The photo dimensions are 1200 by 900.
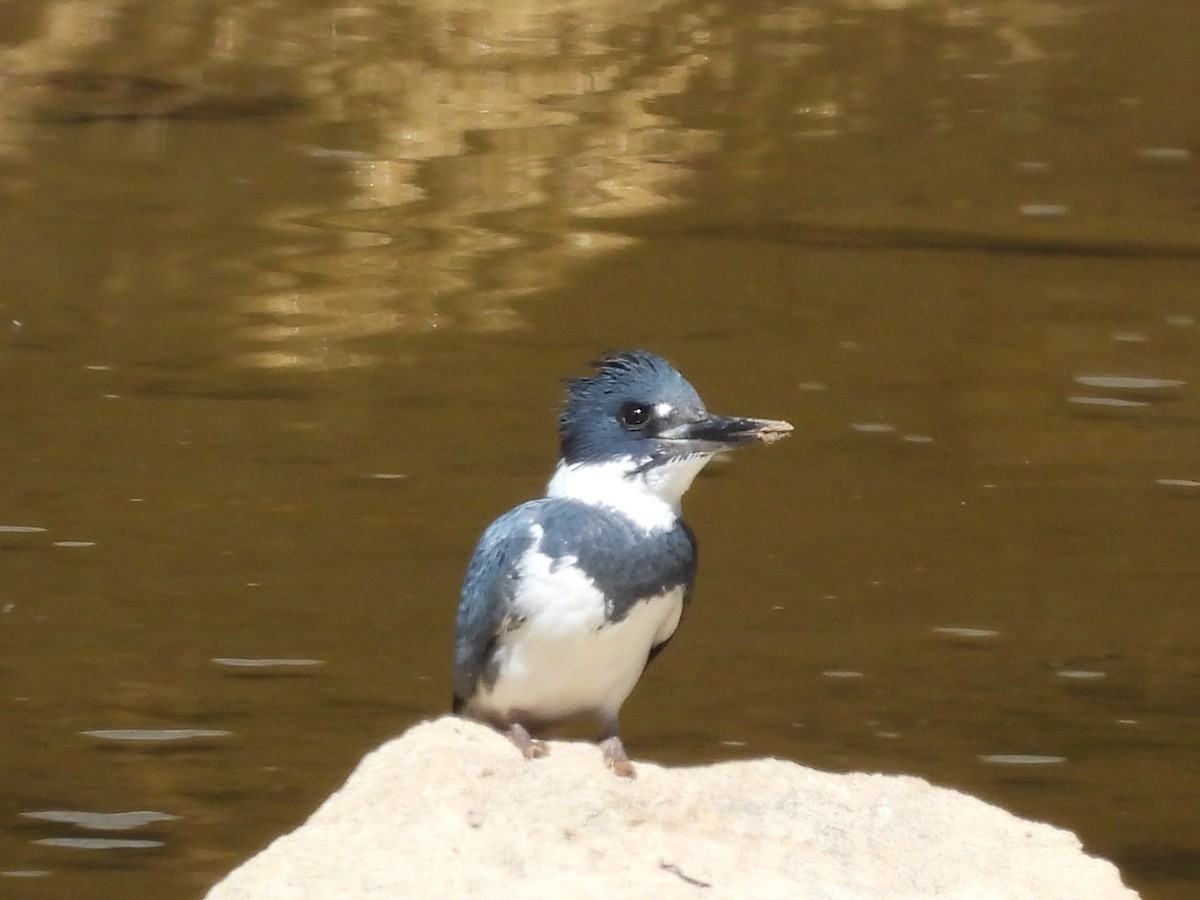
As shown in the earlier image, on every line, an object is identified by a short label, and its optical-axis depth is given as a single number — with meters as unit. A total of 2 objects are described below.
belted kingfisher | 10.13
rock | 9.18
